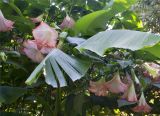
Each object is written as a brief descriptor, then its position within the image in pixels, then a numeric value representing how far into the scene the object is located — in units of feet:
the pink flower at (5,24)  4.08
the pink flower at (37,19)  4.72
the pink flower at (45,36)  3.84
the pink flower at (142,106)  4.40
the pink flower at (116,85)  4.17
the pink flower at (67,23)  4.57
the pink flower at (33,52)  3.90
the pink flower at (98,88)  4.33
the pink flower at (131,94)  4.18
